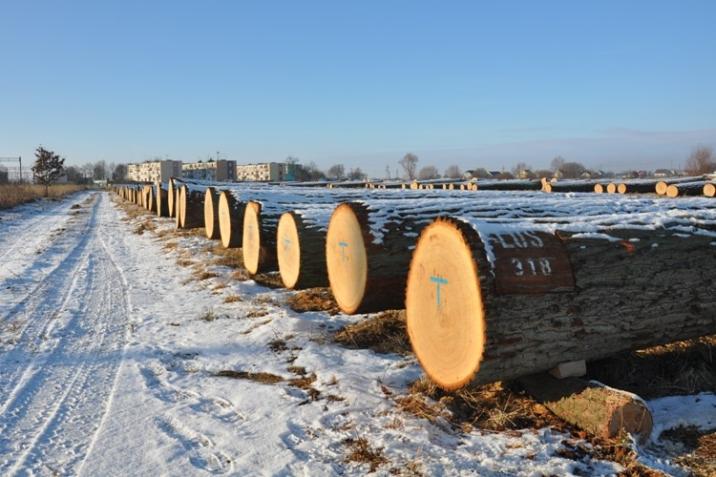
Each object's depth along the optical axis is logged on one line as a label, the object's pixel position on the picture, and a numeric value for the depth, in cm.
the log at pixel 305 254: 586
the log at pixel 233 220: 894
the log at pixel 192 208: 1353
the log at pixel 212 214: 1095
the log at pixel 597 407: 288
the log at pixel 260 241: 727
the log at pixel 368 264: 452
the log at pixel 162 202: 2026
